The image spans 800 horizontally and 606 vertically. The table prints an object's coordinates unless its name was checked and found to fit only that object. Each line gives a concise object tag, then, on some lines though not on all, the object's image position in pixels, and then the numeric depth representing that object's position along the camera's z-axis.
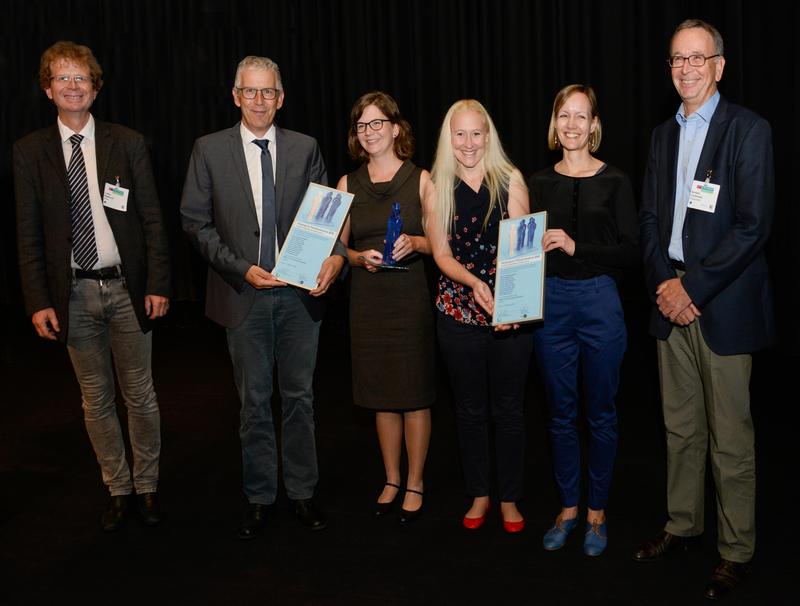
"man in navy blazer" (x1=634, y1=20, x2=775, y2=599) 2.40
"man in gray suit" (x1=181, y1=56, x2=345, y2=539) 2.89
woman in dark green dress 2.98
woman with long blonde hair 2.81
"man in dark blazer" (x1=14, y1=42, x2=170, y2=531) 2.96
